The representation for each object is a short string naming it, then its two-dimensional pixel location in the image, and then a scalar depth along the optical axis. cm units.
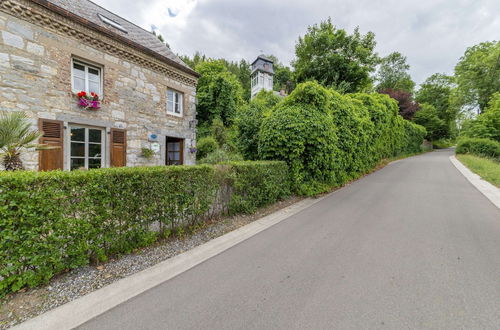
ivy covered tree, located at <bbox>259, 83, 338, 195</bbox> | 572
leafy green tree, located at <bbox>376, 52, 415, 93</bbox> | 3616
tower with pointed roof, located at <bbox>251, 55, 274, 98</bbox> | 2914
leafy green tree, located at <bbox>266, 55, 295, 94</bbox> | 3535
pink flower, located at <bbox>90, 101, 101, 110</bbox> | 616
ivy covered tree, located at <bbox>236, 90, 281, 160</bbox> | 699
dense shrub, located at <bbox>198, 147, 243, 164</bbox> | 733
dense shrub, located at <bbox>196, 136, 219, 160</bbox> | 1212
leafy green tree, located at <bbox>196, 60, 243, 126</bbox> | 1559
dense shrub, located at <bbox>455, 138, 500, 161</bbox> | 1730
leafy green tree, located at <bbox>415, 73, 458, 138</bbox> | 3350
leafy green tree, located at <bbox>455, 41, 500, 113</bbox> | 2417
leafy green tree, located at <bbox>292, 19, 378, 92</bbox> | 1566
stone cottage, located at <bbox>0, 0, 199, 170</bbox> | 503
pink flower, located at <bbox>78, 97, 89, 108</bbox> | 597
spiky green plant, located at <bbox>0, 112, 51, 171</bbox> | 321
